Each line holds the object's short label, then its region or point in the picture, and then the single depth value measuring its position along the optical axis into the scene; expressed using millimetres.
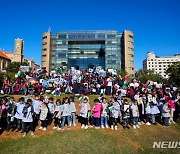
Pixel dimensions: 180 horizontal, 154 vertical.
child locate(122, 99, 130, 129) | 7371
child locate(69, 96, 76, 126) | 7452
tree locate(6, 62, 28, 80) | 40732
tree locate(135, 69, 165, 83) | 55983
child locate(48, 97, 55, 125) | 7423
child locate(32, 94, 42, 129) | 7290
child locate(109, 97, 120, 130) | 7314
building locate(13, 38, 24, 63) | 67857
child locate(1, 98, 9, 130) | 6844
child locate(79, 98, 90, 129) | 7322
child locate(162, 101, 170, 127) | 7824
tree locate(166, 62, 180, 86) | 29770
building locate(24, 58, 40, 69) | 100614
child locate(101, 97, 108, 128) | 7286
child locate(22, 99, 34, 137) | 6494
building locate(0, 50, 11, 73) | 55007
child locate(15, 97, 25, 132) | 6754
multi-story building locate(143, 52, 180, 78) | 98106
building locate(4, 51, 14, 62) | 77451
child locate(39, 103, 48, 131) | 6972
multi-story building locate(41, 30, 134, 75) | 54106
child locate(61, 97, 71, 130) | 7124
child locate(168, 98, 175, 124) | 8239
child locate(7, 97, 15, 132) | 6925
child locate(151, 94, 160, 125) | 7922
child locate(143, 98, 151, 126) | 7856
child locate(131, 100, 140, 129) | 7456
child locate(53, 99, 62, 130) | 7217
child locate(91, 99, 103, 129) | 7158
